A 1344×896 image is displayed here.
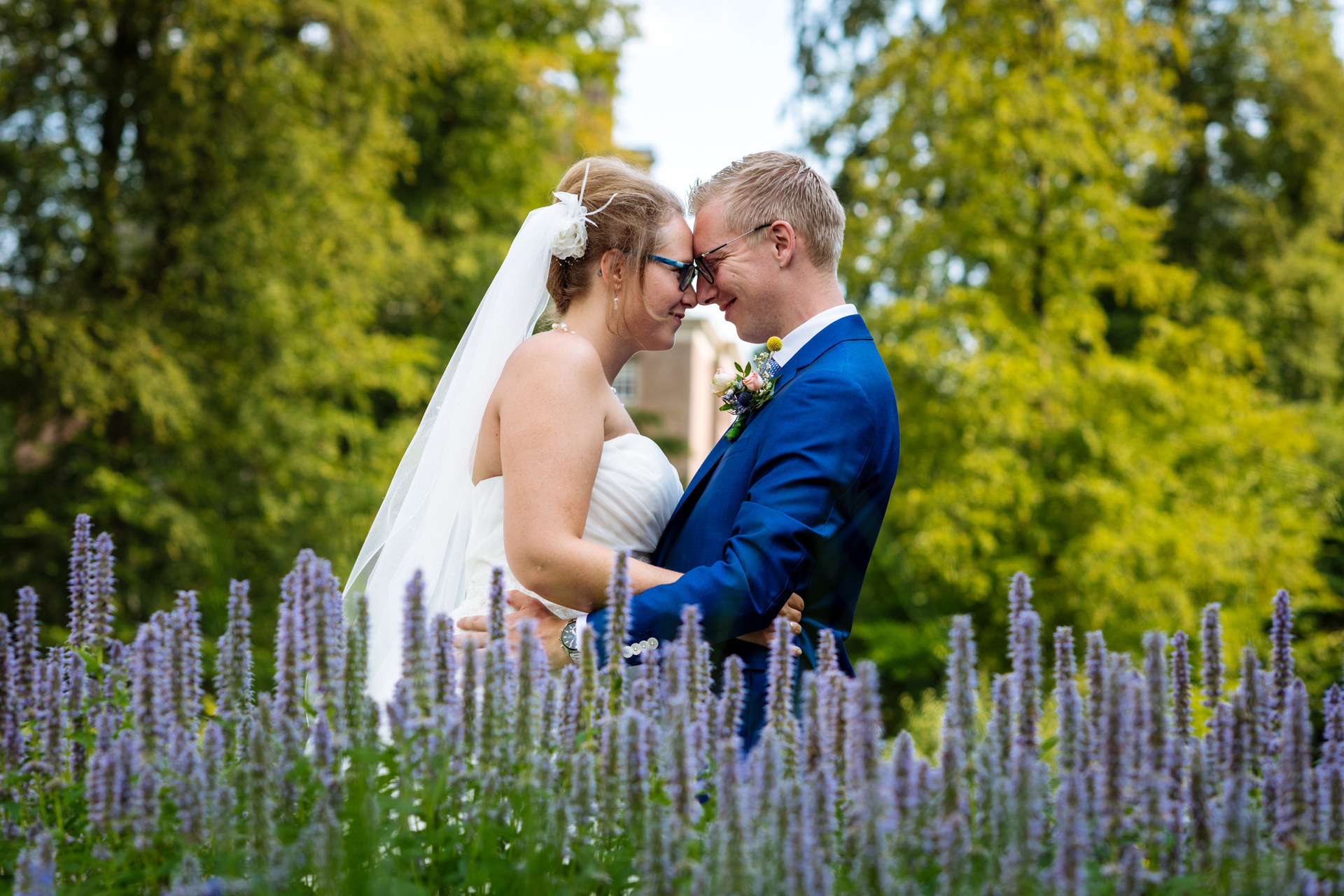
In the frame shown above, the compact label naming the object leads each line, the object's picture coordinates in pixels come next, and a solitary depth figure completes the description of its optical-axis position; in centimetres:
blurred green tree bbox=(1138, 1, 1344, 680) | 2319
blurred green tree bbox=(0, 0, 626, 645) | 1405
